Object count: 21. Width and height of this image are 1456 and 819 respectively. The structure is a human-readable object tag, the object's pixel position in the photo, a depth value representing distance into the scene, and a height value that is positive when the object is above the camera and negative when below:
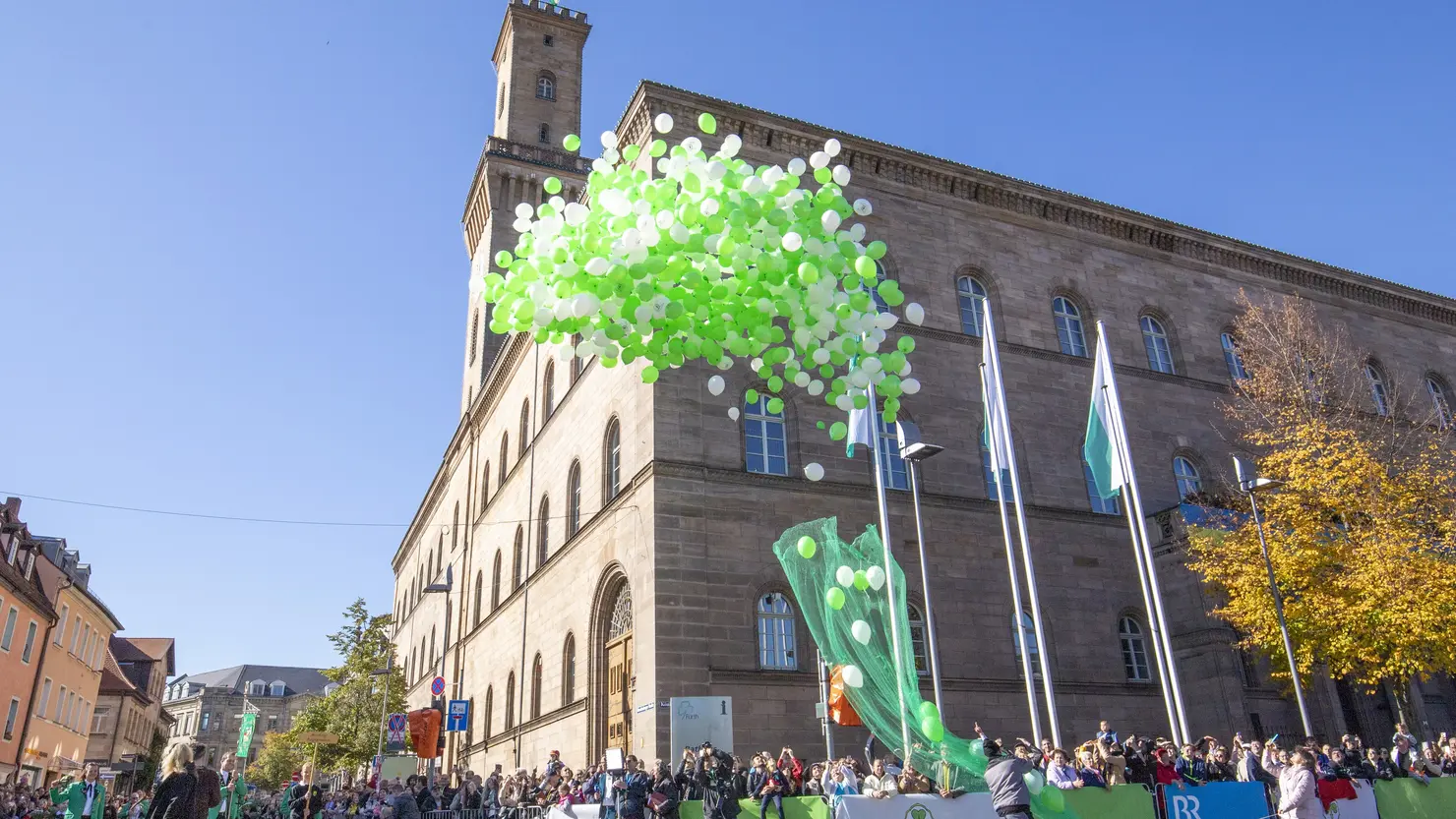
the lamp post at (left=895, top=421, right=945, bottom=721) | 16.31 +5.48
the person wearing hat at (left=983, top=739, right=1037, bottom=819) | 9.21 +0.03
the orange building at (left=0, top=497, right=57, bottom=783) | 33.19 +6.73
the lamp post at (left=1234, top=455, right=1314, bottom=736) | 18.19 +5.42
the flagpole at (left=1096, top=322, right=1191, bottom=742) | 14.81 +4.16
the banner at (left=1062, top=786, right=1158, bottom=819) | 12.02 -0.20
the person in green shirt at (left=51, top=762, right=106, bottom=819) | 18.36 +0.58
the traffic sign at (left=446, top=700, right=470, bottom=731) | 24.98 +2.31
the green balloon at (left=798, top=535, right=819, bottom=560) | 8.66 +2.12
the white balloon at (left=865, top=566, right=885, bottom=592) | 8.56 +1.81
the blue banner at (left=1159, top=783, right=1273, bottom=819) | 12.70 -0.25
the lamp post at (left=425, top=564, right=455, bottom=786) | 31.78 +6.92
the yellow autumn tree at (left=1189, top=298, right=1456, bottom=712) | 20.38 +4.88
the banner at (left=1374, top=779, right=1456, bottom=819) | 14.61 -0.37
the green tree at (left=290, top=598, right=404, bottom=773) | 41.75 +4.98
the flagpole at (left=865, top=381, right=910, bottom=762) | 10.41 +2.99
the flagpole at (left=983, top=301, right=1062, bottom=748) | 13.48 +3.35
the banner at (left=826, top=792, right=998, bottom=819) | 11.19 -0.16
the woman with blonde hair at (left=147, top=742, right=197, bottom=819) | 8.14 +0.22
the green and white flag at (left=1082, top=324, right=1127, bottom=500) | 17.39 +6.10
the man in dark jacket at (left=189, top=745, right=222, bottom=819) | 8.24 +0.24
